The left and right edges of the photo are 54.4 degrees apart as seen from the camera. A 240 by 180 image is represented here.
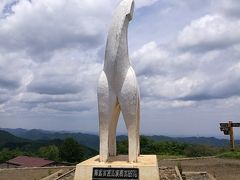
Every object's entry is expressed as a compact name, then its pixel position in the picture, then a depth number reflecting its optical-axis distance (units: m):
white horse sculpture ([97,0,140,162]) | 5.57
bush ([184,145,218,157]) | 14.93
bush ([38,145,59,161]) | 17.57
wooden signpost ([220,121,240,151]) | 14.18
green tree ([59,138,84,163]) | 15.80
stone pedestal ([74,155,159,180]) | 5.17
